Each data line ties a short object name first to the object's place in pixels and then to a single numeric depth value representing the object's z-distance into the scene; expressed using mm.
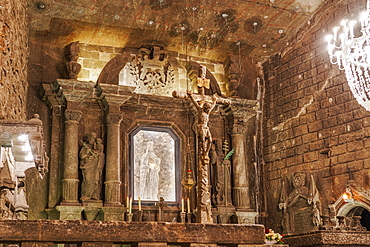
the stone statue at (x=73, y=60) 9883
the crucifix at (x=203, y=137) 5293
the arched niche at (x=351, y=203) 8625
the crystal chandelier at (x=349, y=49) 7133
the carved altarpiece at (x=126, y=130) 9414
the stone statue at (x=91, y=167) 9438
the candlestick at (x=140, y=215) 9423
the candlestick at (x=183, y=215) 9642
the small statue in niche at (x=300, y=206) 9578
